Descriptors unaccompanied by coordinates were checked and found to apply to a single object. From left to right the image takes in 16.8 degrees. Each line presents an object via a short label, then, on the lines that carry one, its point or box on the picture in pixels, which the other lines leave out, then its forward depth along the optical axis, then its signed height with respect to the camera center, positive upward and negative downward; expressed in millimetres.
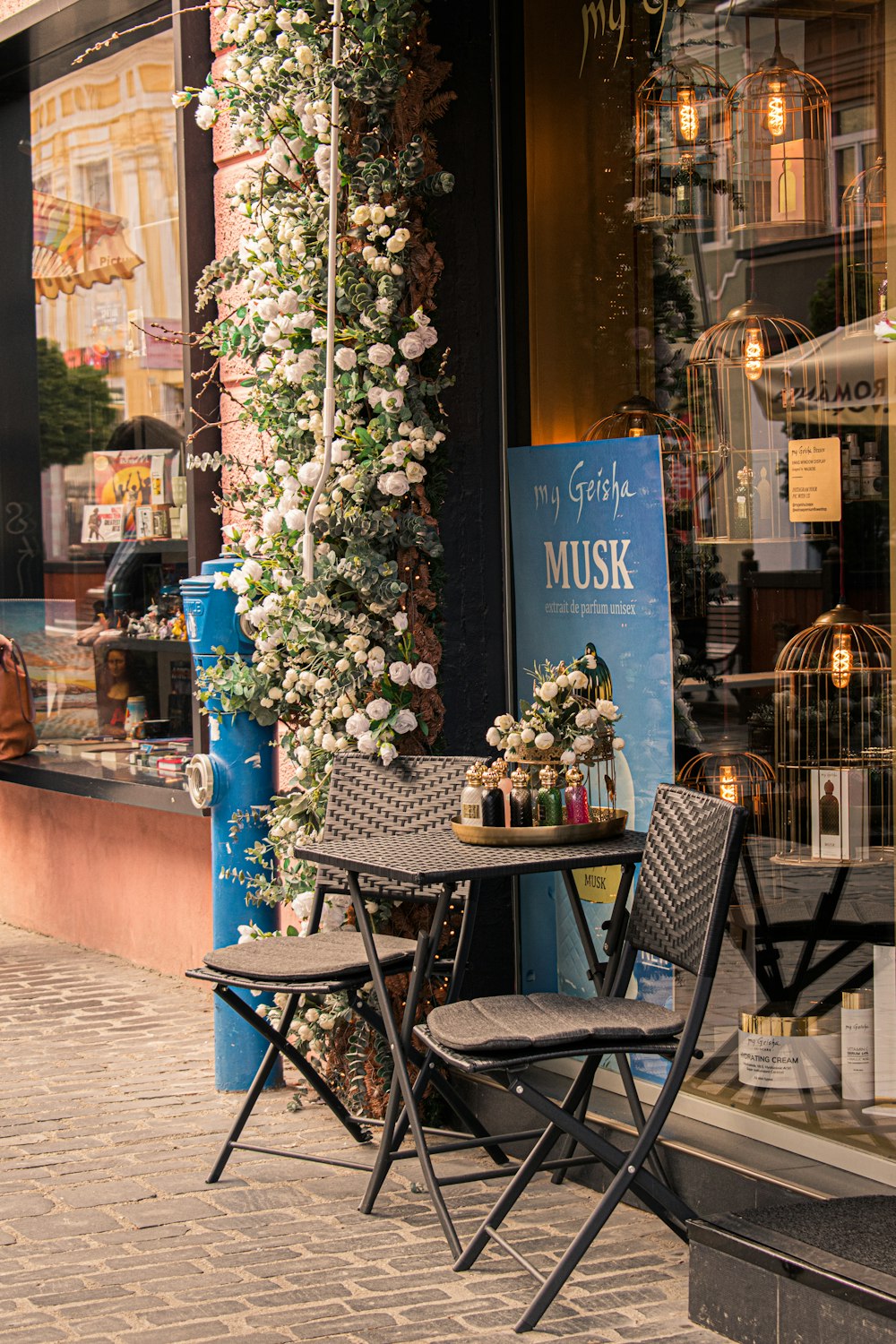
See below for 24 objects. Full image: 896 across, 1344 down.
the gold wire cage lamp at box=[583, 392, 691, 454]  8315 +339
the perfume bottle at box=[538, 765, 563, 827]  7752 -659
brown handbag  14740 -721
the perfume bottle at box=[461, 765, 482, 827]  7797 -652
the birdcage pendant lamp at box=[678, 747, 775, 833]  7804 -622
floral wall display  8871 +520
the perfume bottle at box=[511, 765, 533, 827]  7739 -645
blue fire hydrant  9674 -760
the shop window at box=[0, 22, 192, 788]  13084 +618
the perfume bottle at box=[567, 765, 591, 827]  7829 -653
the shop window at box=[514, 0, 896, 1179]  7098 +272
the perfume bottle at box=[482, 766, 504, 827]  7758 -661
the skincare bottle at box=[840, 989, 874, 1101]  7273 -1217
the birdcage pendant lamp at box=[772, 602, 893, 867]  7105 -495
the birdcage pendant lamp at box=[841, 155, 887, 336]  6930 +672
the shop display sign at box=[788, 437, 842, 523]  7215 +146
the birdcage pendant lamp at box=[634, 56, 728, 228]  8108 +1101
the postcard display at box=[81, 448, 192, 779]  12799 -184
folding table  7131 -769
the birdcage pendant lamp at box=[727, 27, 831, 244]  7318 +972
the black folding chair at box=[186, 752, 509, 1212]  7752 -1073
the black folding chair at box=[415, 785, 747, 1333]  6380 -1038
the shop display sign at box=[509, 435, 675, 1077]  8451 -155
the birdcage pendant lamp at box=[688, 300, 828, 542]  7512 +329
